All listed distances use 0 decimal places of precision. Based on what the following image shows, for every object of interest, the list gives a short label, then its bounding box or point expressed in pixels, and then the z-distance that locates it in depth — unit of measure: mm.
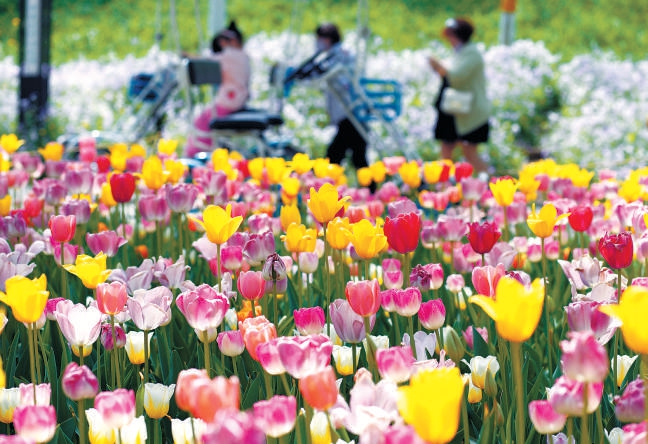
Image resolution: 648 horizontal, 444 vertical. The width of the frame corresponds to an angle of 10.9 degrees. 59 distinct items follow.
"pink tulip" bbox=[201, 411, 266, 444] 4409
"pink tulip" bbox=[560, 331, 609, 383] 4634
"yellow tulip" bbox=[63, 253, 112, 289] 5153
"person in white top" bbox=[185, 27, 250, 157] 15837
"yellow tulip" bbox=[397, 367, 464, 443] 4437
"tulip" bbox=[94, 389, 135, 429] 4720
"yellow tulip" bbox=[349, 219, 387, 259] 5306
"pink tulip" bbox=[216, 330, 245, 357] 5092
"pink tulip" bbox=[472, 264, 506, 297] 5156
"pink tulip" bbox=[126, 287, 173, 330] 5137
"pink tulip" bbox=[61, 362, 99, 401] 4826
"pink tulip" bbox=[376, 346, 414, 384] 4820
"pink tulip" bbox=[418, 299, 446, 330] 5253
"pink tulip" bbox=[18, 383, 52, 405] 4866
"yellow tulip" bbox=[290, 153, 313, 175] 6889
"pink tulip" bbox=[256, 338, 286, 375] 4783
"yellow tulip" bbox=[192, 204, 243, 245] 5349
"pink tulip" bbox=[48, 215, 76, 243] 5568
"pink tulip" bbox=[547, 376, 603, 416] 4697
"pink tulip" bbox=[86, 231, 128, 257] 5739
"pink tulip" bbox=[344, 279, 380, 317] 5054
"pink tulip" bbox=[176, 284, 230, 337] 4991
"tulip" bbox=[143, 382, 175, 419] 4996
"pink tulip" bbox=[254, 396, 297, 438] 4613
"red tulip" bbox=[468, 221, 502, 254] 5525
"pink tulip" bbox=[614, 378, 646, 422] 4819
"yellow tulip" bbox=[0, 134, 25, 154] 7808
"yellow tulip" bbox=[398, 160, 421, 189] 7028
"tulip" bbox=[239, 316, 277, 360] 4885
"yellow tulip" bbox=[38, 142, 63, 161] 7890
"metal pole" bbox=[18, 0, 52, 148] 19431
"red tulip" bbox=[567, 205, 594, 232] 5780
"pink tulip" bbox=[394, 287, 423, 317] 5199
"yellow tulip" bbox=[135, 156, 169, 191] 6268
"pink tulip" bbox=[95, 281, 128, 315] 5102
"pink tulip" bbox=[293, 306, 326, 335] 5101
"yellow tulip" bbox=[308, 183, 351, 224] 5444
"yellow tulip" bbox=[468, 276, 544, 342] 4614
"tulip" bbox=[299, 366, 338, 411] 4626
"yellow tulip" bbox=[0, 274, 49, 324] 4900
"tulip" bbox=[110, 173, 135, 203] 5966
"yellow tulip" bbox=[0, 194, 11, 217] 6092
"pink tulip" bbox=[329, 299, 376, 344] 5136
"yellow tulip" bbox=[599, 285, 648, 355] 4558
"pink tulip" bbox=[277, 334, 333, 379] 4724
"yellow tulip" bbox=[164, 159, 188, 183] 6536
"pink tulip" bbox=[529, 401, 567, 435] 4812
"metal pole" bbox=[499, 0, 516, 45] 24962
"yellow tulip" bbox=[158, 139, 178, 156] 8325
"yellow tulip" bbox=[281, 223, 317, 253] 5559
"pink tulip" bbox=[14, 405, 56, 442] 4690
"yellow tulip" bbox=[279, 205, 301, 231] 5795
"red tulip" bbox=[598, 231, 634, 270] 5241
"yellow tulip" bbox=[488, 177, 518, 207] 5923
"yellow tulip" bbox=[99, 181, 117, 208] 6213
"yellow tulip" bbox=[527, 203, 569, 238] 5503
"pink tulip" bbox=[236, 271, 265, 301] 5276
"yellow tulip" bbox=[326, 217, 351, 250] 5414
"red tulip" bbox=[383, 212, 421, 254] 5360
